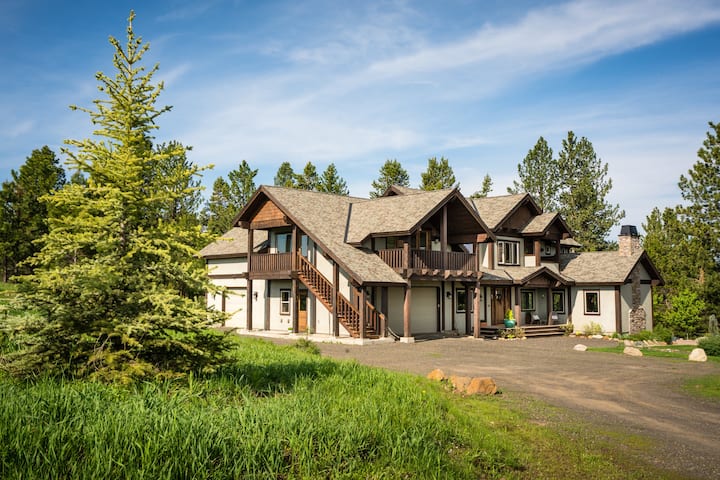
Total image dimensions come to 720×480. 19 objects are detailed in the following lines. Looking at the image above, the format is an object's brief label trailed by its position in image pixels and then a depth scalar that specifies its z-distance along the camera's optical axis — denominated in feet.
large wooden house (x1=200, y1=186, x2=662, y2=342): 94.43
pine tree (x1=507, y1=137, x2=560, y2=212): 187.21
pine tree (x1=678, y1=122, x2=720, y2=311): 120.88
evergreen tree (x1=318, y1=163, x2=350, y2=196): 189.37
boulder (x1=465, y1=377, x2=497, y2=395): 42.70
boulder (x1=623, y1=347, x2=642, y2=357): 75.20
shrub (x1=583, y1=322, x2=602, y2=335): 114.62
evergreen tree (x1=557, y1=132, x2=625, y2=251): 181.47
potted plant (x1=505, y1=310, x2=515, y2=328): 112.57
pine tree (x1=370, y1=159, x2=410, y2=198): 179.52
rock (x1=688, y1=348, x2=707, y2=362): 69.57
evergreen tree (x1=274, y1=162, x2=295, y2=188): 208.54
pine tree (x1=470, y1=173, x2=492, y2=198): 191.64
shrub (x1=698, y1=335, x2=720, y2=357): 73.97
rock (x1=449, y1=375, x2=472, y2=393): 43.39
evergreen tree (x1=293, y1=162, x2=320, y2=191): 190.90
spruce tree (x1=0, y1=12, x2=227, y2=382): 28.09
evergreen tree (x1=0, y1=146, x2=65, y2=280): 162.61
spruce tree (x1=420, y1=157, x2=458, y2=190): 174.91
